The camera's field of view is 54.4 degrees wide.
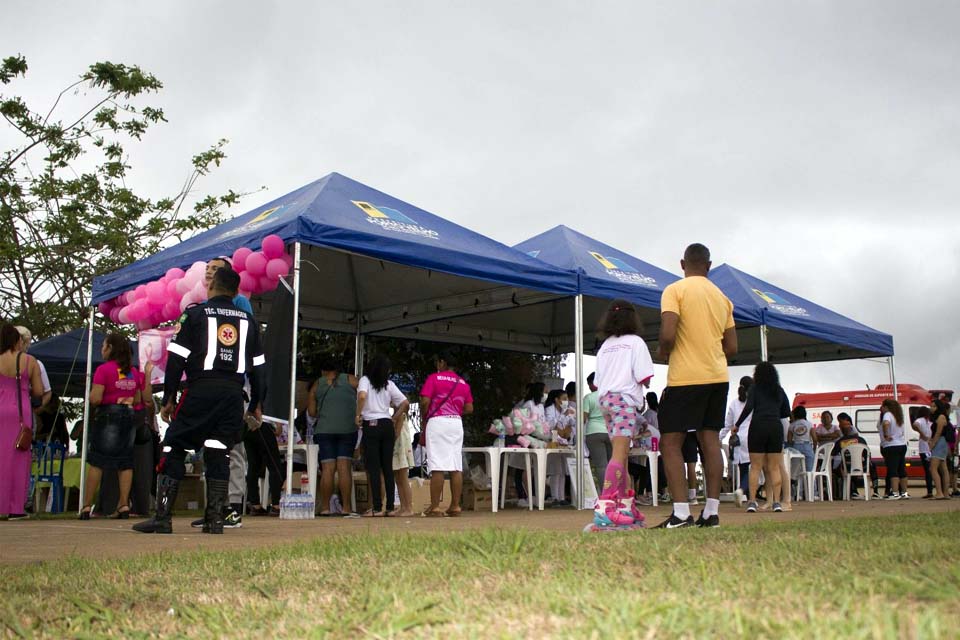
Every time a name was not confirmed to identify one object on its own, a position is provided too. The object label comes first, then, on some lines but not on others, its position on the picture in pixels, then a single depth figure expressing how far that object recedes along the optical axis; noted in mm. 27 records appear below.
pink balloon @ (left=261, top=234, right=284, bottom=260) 8828
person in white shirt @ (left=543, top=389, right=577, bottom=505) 12883
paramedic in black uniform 6078
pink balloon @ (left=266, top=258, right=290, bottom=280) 8820
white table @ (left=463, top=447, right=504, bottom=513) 10961
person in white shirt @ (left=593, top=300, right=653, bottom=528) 6121
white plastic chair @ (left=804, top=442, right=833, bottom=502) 13930
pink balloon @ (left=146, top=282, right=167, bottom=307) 9742
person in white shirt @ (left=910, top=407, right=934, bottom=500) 15109
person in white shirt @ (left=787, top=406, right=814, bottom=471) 13625
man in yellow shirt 6062
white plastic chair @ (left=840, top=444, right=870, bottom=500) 14971
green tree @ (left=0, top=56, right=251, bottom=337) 16719
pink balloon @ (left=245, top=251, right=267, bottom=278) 8867
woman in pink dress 9000
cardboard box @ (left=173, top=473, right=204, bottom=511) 12008
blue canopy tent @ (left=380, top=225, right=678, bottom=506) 11492
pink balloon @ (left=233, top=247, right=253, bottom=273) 9008
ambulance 22781
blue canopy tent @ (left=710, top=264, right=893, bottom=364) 14078
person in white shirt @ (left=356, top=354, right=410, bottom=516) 9648
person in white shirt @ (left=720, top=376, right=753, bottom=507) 12094
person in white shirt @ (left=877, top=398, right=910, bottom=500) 14773
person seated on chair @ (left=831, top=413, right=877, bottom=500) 15703
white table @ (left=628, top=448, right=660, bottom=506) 12352
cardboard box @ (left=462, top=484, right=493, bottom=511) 12117
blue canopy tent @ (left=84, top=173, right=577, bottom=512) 9195
